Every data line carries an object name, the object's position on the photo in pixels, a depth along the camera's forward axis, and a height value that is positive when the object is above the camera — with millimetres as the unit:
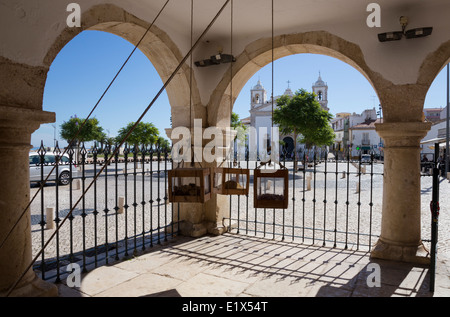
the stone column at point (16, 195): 2498 -327
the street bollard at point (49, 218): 5887 -1183
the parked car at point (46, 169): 10838 -469
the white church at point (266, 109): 44562 +7218
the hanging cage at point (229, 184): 3613 -329
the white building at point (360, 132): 47281 +4024
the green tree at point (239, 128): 25609 +2321
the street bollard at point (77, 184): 10623 -999
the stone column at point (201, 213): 5008 -962
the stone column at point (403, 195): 3852 -500
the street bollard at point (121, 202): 7786 -1174
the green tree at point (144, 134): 20922 +1548
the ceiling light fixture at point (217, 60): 4632 +1477
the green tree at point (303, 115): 17078 +2314
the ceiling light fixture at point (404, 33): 3607 +1472
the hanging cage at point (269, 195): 2986 -405
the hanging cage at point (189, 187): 3176 -333
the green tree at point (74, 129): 23361 +2225
